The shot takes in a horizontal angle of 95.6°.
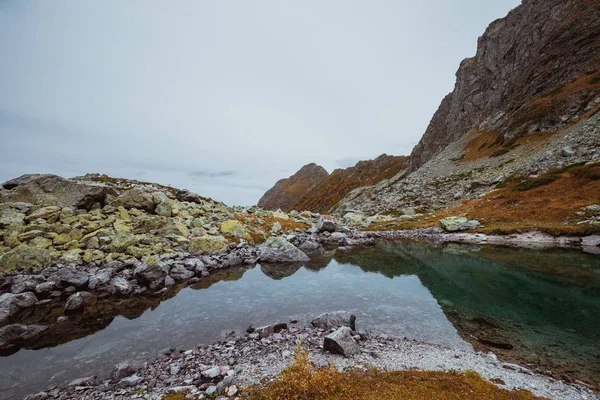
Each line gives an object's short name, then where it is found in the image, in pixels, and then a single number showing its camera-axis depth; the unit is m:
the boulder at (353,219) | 79.31
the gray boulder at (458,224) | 53.99
